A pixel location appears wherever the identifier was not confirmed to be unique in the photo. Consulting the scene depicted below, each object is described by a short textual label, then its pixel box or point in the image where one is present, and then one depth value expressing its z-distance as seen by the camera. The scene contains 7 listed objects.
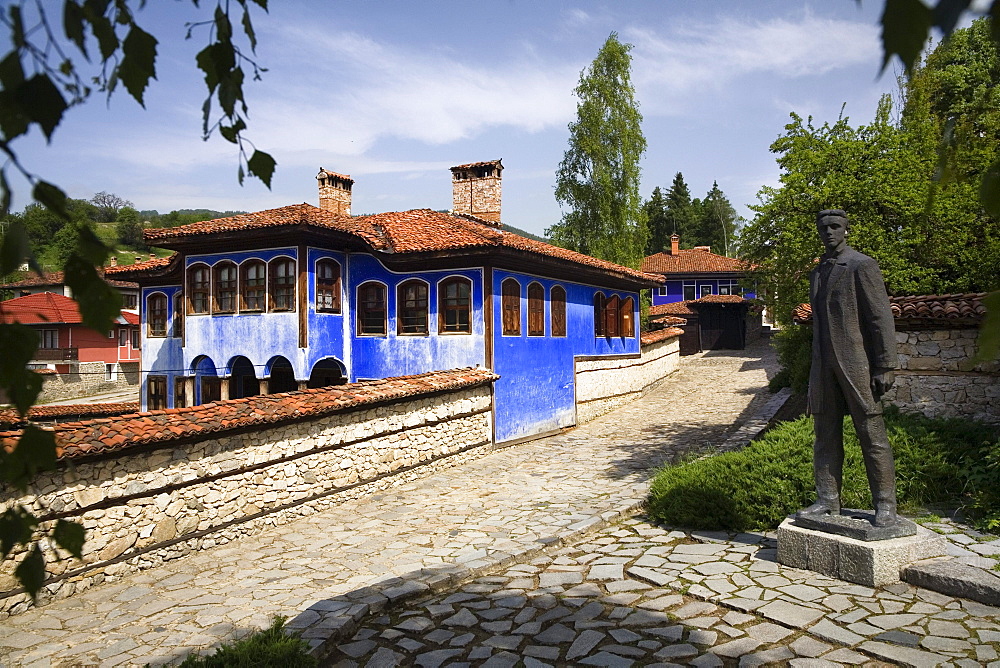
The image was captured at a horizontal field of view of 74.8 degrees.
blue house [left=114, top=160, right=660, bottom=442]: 14.02
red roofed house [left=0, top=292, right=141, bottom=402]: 34.94
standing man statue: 5.25
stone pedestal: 5.07
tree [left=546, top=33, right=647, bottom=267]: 25.52
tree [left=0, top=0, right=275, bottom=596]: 1.27
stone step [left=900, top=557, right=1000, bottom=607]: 4.66
